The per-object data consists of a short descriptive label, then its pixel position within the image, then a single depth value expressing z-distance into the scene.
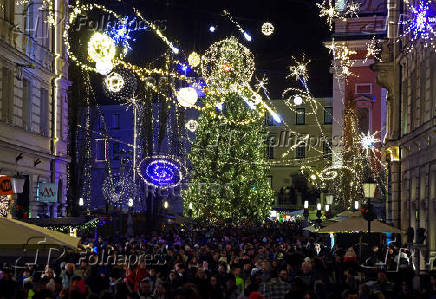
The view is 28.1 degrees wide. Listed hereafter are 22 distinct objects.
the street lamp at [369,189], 28.52
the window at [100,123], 81.73
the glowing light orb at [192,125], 69.38
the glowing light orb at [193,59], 42.03
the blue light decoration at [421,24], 25.57
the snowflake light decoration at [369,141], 56.25
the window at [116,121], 82.07
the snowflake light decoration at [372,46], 45.11
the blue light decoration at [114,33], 37.92
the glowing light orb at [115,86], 32.44
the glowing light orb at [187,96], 37.34
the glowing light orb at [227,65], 63.91
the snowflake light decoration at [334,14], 56.97
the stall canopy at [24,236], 15.01
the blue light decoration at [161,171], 43.00
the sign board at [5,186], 23.73
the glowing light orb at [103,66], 25.92
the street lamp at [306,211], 51.59
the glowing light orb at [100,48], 24.81
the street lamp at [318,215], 44.16
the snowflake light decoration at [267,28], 42.16
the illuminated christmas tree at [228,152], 63.59
